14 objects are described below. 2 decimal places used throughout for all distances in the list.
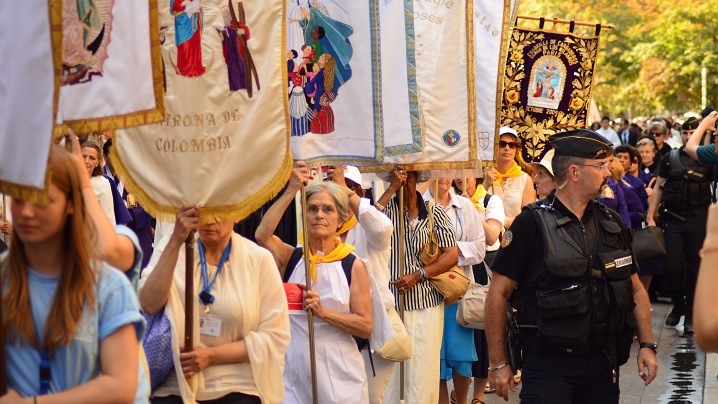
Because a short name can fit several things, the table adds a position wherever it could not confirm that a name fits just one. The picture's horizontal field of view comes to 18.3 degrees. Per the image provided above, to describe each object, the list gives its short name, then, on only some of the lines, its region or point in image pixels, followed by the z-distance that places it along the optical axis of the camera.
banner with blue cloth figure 13.09
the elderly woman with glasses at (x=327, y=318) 12.22
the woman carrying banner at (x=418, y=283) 15.34
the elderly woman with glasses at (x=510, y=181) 20.98
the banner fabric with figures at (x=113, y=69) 8.14
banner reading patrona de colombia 9.28
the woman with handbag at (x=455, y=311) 16.72
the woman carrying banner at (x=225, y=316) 9.36
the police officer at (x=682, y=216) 24.91
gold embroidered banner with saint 21.14
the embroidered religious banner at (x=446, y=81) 15.50
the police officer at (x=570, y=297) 11.25
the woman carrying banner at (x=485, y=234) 17.38
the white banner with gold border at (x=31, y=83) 6.50
